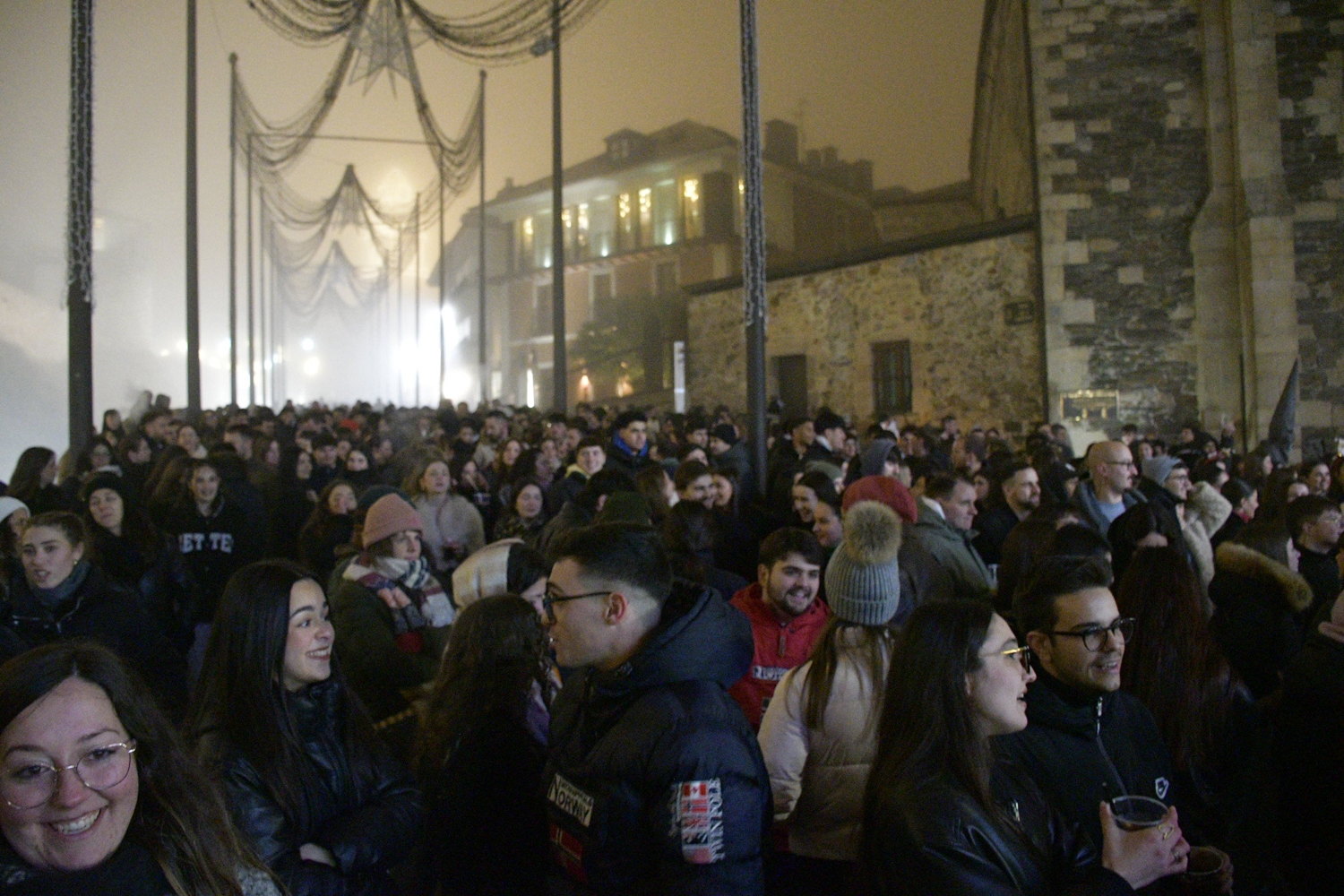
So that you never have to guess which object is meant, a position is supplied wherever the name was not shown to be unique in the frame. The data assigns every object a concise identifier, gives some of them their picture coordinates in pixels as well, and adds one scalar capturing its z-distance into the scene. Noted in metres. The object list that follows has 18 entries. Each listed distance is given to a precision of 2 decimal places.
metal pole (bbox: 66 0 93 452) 7.86
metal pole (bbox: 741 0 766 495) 8.30
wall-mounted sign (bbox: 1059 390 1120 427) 17.77
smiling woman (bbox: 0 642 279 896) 1.70
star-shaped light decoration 11.03
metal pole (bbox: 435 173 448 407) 28.56
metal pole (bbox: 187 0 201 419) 13.86
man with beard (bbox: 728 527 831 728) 3.65
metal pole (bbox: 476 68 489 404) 23.89
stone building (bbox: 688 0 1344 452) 17.02
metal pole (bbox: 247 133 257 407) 29.36
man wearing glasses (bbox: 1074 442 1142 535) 6.20
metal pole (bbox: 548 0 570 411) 15.77
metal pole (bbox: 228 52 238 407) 21.57
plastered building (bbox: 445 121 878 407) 42.88
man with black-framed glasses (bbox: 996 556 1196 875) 2.61
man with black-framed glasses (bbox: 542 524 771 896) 2.06
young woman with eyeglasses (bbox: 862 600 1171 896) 1.93
